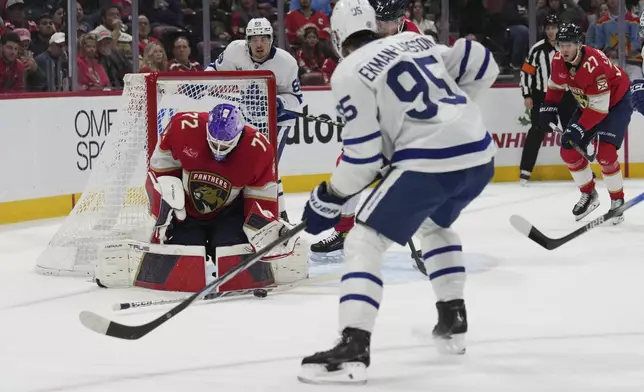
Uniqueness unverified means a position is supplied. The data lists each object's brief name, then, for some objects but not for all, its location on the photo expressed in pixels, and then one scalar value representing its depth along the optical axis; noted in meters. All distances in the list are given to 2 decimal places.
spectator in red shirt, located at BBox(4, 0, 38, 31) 13.70
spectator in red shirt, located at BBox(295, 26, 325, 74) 17.08
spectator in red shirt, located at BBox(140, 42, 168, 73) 15.28
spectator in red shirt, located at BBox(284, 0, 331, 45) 16.86
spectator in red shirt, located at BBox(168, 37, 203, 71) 15.71
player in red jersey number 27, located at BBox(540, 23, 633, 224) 12.35
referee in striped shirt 16.70
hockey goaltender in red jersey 8.55
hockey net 9.67
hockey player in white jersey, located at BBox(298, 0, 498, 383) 5.79
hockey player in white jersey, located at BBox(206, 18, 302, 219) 11.42
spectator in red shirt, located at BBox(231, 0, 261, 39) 16.34
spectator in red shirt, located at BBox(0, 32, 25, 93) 13.31
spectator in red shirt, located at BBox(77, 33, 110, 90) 14.35
